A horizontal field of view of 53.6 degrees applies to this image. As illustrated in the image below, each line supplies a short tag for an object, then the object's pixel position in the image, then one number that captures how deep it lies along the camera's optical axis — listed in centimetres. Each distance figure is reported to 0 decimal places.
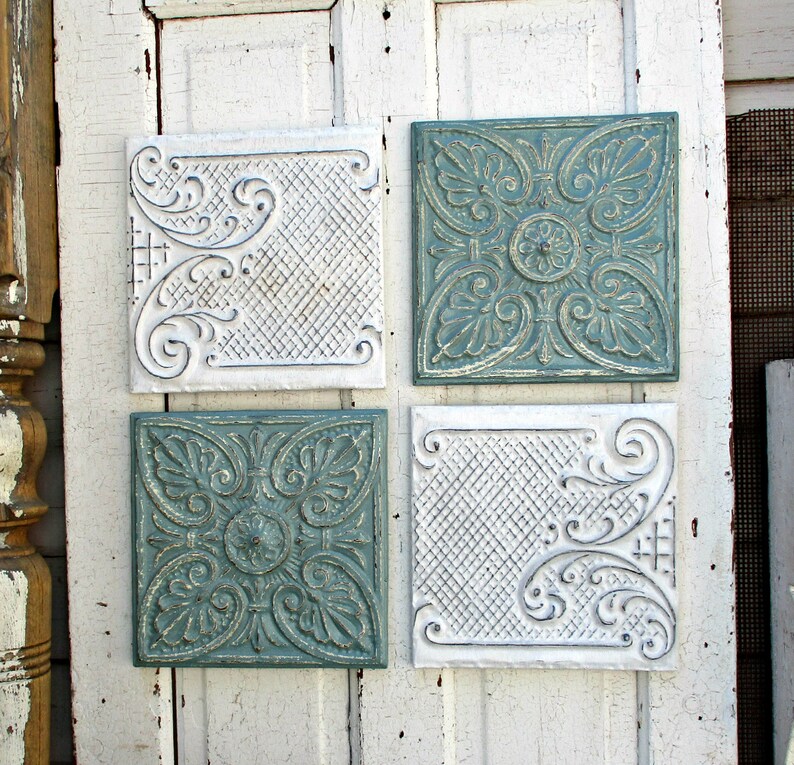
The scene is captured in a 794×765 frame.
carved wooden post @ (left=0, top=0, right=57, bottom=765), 123
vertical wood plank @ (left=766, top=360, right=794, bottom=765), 124
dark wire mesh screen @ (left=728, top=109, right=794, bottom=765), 133
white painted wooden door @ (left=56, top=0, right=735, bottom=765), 125
